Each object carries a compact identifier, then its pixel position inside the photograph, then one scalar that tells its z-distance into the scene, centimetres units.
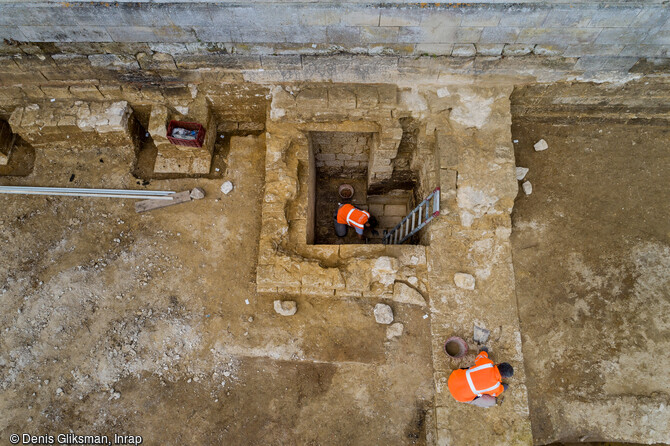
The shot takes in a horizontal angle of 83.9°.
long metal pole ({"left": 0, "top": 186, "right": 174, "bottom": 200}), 543
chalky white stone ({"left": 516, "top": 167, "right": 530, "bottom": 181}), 557
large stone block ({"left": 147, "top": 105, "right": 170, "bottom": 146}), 530
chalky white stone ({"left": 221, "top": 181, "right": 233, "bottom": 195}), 546
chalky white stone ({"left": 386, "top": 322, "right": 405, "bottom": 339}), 481
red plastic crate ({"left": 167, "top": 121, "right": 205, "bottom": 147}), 530
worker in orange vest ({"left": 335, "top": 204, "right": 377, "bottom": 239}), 584
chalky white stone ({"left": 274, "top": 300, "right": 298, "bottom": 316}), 484
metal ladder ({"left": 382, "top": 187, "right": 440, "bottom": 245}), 486
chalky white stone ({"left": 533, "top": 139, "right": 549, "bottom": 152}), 572
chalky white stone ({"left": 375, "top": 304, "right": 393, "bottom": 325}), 481
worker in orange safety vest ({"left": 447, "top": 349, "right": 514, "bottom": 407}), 409
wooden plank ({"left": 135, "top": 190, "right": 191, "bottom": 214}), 537
